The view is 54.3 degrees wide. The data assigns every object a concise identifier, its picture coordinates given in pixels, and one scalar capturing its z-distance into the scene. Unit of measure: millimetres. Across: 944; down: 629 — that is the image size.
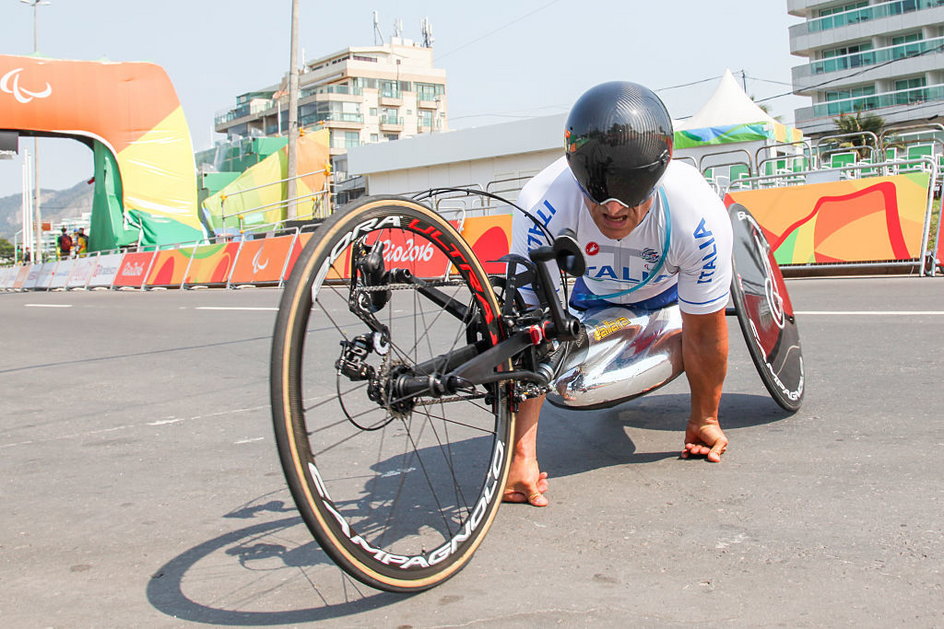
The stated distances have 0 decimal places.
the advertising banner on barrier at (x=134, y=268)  27953
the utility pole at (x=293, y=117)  33125
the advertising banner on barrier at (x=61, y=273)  32625
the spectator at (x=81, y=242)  36894
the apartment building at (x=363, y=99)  115188
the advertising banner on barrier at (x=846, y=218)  13211
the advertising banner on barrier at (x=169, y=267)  26344
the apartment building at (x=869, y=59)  72062
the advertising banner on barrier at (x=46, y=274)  34000
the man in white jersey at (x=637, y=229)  3221
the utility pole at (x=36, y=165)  56450
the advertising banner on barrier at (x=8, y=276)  38875
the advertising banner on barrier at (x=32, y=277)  35625
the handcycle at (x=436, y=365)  2352
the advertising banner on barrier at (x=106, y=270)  29562
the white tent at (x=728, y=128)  28875
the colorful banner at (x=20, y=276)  37219
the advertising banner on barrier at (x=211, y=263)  24442
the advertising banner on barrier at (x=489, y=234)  17297
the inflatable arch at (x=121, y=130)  26828
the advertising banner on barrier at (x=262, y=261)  22250
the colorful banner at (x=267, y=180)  43562
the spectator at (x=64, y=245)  38625
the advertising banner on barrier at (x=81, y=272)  30953
